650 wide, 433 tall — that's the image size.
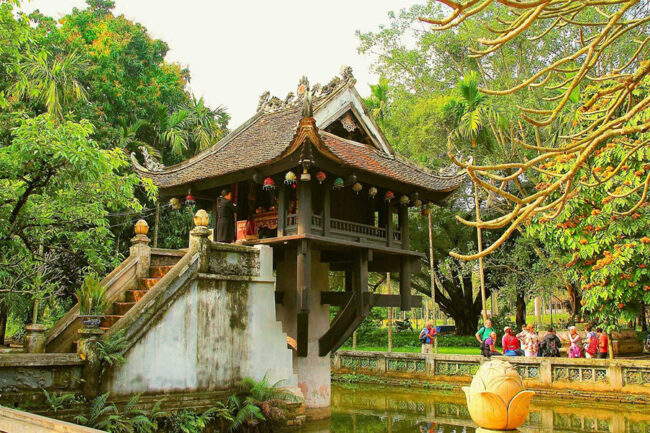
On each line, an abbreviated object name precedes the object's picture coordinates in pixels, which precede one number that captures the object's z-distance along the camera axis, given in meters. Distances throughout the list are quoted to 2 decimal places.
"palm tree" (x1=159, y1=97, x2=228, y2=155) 19.95
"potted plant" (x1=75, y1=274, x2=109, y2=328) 7.68
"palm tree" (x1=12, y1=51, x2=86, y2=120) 14.17
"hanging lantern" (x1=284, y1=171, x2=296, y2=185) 10.30
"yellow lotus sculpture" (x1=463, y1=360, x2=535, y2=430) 4.88
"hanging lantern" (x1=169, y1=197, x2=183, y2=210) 12.59
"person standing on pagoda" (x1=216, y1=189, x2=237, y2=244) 11.30
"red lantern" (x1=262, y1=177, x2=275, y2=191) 10.58
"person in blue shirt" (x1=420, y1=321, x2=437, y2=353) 19.62
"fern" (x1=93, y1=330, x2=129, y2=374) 7.44
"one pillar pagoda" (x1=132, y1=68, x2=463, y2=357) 10.61
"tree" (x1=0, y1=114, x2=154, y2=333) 7.20
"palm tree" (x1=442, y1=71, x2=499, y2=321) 18.25
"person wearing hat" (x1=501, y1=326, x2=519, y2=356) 15.25
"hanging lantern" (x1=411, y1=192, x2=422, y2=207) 12.83
